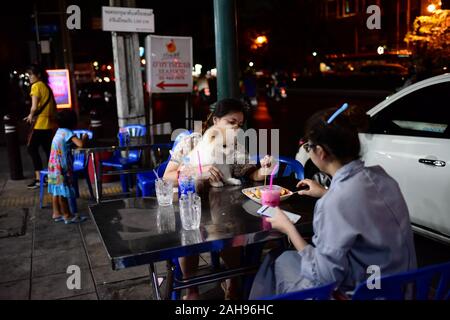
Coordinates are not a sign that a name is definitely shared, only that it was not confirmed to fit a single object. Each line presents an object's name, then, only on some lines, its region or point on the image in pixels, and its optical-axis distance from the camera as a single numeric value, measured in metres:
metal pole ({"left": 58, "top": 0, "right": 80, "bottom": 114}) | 14.46
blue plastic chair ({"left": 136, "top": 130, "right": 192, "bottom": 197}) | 4.91
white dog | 3.40
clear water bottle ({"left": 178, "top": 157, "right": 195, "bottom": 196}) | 2.92
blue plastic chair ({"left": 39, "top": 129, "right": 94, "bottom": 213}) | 5.89
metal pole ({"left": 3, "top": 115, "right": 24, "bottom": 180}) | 7.58
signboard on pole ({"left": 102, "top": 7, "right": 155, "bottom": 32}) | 6.41
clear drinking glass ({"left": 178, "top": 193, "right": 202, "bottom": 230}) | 2.41
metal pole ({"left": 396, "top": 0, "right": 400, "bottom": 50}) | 26.88
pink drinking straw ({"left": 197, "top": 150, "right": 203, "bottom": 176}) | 3.18
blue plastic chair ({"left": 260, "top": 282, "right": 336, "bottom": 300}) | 1.57
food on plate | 2.91
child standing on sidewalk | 5.20
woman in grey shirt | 1.83
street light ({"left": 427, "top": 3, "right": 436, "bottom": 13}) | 14.01
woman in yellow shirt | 6.90
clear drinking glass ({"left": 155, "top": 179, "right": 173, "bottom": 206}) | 2.78
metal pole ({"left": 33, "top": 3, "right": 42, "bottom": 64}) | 15.82
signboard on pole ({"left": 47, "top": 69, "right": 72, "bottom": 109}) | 10.61
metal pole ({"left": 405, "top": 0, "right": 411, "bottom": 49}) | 24.43
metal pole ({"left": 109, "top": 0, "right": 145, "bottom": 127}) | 7.04
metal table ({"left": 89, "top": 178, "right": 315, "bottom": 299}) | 2.14
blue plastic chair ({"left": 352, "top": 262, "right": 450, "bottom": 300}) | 1.63
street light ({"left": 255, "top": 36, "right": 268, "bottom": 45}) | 30.23
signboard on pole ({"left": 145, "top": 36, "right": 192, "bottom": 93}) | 6.73
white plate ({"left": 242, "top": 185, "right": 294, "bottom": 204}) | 2.84
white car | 3.81
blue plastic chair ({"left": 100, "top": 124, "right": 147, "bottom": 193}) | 6.40
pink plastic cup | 2.70
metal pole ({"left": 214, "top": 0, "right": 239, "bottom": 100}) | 4.75
